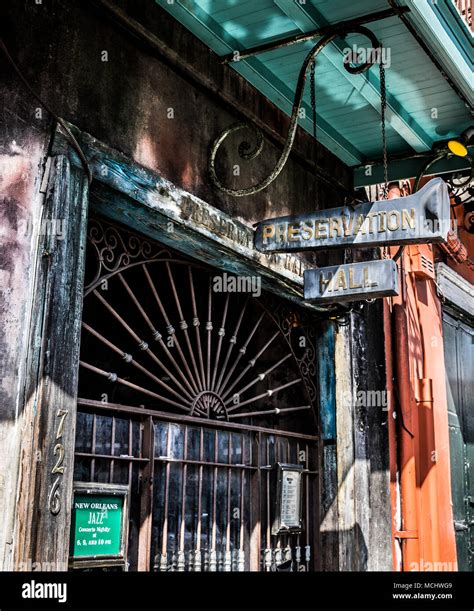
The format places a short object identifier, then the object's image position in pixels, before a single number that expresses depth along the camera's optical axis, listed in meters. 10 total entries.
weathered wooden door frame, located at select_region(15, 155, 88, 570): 3.56
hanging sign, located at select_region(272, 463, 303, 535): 5.96
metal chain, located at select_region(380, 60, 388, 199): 5.34
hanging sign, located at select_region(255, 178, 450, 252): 4.54
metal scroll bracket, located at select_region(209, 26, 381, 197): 5.00
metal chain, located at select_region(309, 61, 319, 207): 5.43
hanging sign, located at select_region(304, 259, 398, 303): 4.95
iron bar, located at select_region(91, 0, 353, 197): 4.54
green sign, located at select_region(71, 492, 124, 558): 4.25
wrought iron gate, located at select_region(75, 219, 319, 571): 4.77
